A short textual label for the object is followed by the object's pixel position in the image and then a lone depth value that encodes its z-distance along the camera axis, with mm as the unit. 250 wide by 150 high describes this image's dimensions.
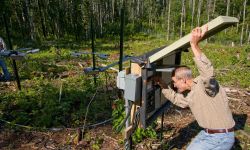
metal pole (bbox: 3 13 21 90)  5333
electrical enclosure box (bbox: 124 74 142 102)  2489
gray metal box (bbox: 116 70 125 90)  2730
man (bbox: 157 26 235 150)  2246
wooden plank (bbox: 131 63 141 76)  2551
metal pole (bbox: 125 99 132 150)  2830
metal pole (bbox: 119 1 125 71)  3795
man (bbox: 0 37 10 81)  7263
